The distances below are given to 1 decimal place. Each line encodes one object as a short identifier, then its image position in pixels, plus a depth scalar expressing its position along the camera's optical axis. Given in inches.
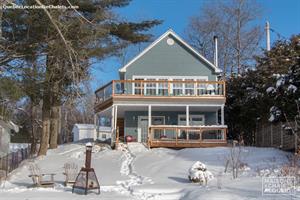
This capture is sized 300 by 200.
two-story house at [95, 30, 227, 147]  1076.2
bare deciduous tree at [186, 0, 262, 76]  1678.2
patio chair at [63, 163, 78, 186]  650.8
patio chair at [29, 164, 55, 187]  627.8
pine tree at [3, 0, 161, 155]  685.9
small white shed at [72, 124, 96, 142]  1928.2
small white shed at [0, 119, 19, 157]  1308.7
